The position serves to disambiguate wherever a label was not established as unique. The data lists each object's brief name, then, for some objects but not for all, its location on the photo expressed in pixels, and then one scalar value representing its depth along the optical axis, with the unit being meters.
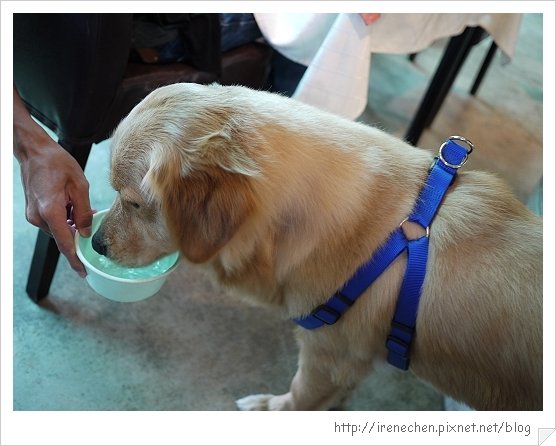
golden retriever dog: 1.01
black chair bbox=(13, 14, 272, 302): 1.31
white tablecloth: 1.62
